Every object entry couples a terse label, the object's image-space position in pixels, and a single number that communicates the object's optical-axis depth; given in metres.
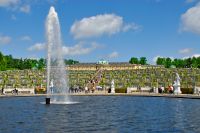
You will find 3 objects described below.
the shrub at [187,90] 74.35
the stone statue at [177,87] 73.35
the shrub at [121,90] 88.63
